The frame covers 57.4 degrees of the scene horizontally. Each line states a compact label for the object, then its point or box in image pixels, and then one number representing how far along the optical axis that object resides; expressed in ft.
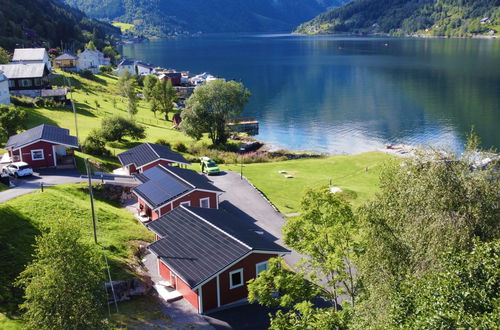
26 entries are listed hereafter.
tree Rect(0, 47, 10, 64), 329.03
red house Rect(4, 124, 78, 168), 161.58
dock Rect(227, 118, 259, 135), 316.81
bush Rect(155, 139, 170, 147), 229.86
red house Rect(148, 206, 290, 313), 94.38
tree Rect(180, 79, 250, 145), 250.37
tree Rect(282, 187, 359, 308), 78.69
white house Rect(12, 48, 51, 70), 360.07
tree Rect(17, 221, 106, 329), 60.34
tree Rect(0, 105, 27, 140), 192.40
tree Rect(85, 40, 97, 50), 510.87
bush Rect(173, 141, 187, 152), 231.50
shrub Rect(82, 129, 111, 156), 187.52
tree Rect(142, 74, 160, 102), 346.40
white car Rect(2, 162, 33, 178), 147.64
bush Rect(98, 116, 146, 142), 217.77
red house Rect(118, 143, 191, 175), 166.71
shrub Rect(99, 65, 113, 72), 501.03
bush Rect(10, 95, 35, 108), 257.30
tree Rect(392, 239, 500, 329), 43.98
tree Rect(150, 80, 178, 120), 321.71
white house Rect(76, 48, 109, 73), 458.09
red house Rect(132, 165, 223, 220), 132.26
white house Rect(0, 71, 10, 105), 239.09
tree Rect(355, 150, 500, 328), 63.98
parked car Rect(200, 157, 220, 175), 188.75
